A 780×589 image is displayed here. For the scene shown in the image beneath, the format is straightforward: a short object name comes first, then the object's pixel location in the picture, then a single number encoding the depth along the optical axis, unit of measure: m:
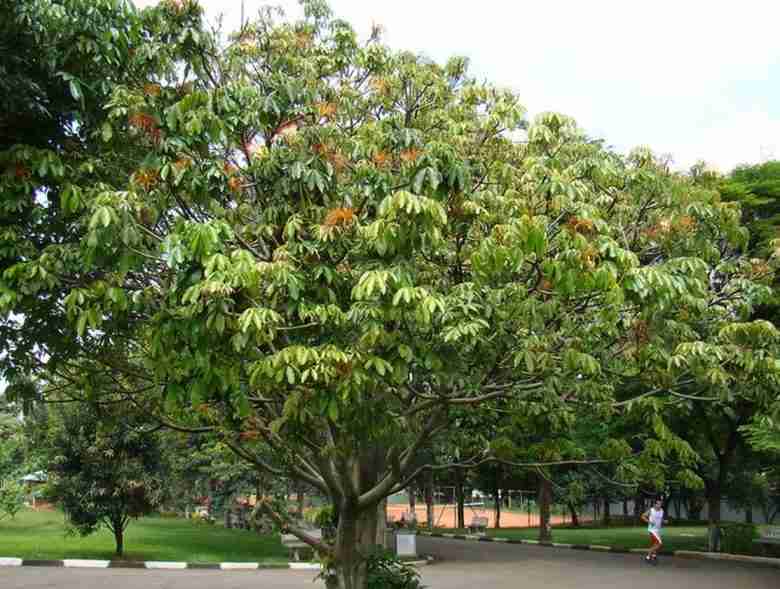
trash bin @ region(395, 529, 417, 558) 18.41
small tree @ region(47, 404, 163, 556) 16.72
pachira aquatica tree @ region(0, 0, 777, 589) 5.72
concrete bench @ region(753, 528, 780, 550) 19.37
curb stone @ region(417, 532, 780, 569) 18.53
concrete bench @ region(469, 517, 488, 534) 30.77
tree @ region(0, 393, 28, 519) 15.73
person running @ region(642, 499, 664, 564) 17.61
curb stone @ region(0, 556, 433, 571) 16.17
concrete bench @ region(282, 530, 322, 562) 18.45
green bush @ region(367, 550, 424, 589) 9.12
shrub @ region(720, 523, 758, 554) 19.92
